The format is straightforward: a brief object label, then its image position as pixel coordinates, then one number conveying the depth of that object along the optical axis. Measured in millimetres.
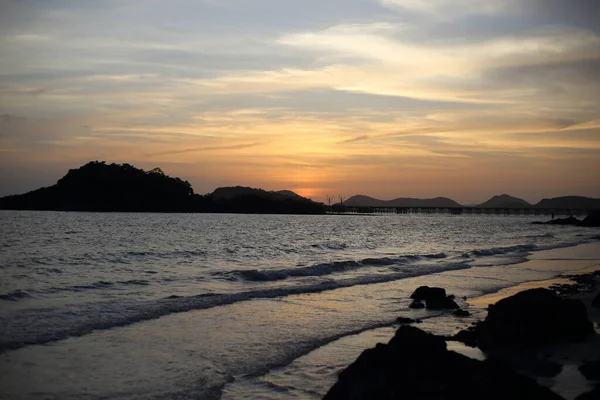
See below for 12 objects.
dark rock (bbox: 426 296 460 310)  16891
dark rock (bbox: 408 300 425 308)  17328
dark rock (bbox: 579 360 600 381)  8547
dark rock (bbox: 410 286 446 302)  17391
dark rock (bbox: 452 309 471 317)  15595
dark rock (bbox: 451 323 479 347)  11578
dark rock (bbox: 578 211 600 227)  101456
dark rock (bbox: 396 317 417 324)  14566
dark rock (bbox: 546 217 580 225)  117275
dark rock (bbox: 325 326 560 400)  6641
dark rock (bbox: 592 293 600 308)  15529
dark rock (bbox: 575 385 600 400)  6422
